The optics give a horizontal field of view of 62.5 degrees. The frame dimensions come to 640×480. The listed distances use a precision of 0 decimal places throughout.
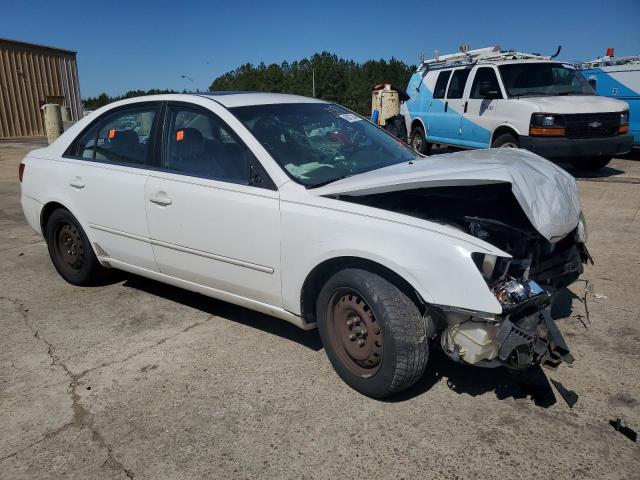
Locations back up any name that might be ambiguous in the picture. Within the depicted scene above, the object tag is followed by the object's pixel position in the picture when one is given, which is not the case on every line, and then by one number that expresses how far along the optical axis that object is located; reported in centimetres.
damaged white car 254
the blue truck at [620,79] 1076
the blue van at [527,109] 825
